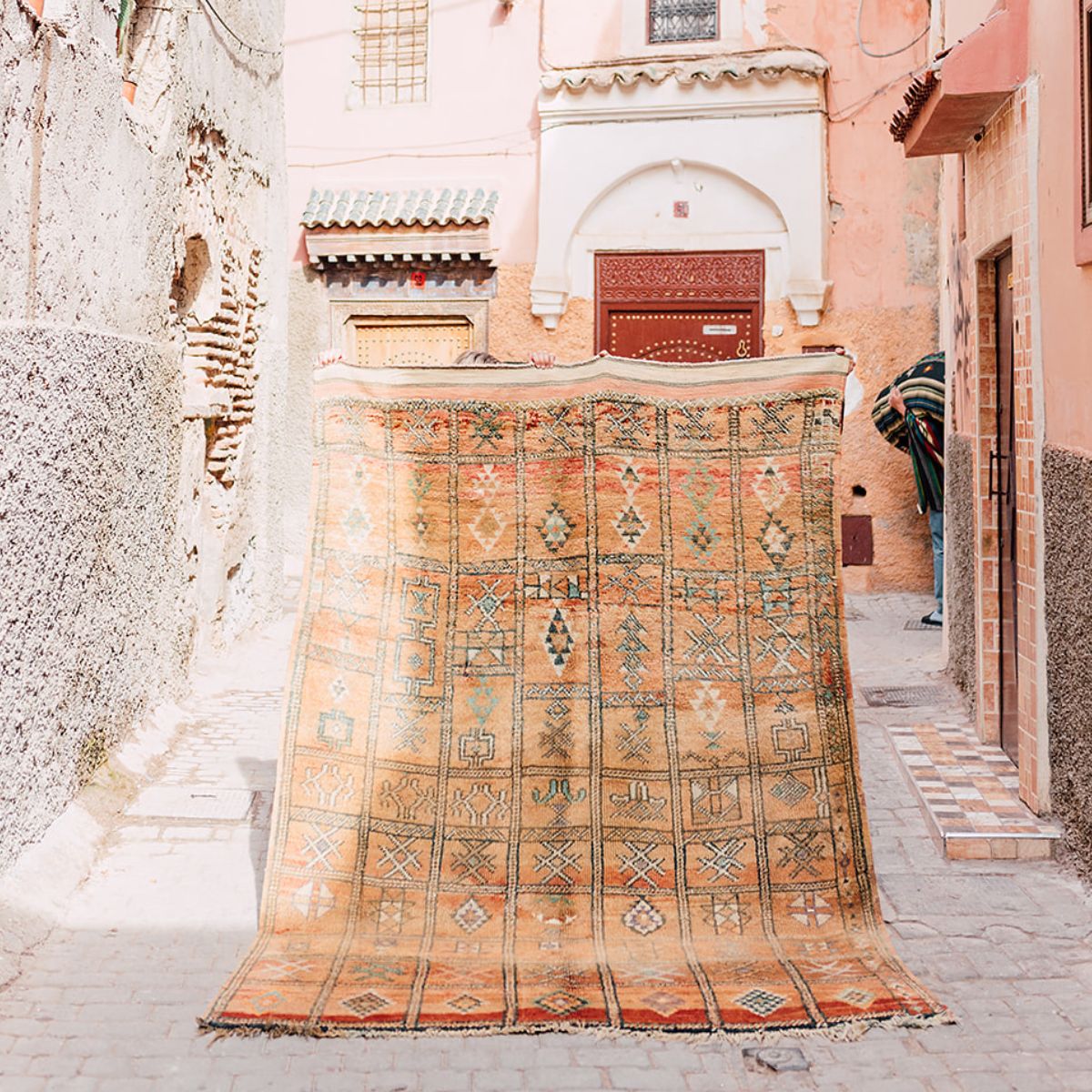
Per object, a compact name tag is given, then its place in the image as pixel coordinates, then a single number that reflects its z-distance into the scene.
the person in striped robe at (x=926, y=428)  8.51
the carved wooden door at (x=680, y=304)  11.24
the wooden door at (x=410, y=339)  11.86
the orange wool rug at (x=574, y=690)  3.65
